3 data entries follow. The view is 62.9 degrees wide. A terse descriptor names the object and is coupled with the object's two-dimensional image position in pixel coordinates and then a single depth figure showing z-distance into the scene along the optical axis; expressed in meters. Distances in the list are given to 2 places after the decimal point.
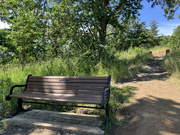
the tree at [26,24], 10.04
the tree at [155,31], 32.27
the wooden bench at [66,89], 3.11
